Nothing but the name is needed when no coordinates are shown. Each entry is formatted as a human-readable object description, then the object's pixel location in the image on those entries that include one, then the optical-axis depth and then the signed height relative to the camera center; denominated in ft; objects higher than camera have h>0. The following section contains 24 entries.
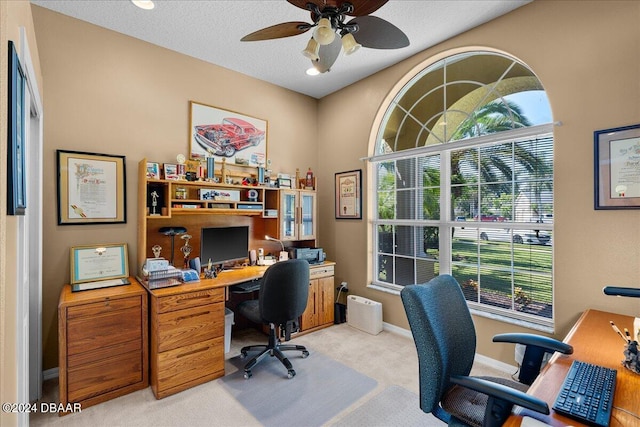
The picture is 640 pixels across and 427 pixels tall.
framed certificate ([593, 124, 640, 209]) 6.41 +1.05
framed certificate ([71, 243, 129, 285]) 8.22 -1.40
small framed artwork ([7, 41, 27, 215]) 3.71 +0.98
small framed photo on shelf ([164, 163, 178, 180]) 9.23 +1.37
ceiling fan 5.08 +3.61
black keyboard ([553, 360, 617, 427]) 3.11 -2.12
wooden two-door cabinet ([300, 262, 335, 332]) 11.38 -3.43
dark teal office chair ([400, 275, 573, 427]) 3.93 -2.19
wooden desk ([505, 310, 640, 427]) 3.18 -2.18
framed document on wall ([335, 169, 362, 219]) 12.60 +0.88
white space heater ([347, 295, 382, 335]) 11.24 -3.93
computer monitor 9.86 -1.06
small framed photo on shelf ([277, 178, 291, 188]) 11.98 +1.32
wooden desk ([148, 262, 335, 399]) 7.37 -3.18
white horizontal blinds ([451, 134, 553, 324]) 8.15 -0.36
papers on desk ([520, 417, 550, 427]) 2.90 -2.09
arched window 8.29 +0.97
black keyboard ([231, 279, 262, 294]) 9.14 -2.29
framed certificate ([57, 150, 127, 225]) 8.27 +0.77
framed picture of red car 10.65 +3.05
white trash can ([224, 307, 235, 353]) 9.55 -3.69
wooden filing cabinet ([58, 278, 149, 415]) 6.75 -3.15
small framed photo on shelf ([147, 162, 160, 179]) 9.00 +1.37
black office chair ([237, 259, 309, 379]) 8.18 -2.49
